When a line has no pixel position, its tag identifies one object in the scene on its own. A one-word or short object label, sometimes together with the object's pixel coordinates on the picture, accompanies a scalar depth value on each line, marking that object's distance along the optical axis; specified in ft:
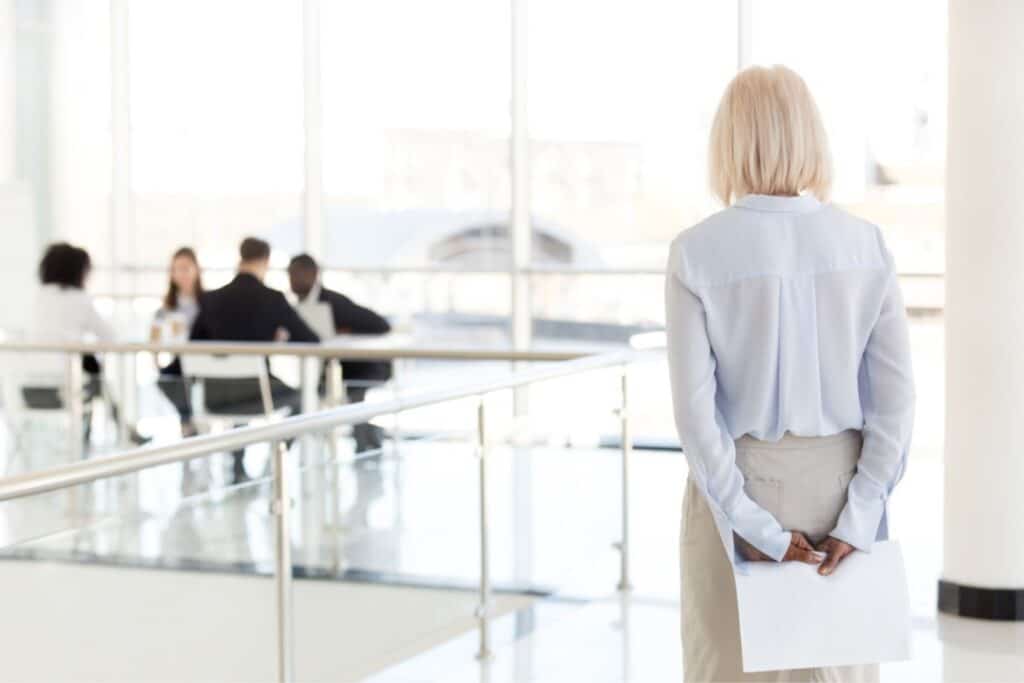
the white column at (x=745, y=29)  29.94
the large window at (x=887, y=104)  29.17
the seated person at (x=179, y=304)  27.09
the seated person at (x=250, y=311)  25.44
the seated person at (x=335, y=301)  27.53
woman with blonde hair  7.88
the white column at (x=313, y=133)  33.42
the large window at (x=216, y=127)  34.22
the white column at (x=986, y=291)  16.08
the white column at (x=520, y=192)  31.68
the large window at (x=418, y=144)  32.48
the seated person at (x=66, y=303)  27.30
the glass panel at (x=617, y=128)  31.19
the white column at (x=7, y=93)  35.83
